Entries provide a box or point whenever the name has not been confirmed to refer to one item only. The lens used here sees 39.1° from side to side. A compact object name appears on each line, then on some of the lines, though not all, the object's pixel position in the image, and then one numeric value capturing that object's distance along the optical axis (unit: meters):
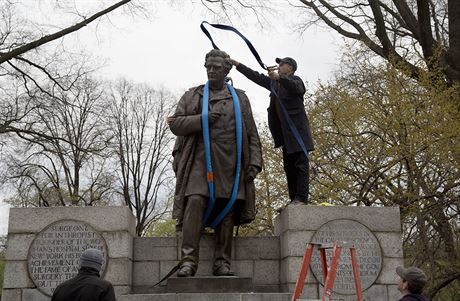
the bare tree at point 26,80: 15.55
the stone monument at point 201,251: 7.33
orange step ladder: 4.79
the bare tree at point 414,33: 16.55
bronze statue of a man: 7.30
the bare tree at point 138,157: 24.48
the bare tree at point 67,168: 22.06
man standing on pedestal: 7.84
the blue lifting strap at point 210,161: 7.34
